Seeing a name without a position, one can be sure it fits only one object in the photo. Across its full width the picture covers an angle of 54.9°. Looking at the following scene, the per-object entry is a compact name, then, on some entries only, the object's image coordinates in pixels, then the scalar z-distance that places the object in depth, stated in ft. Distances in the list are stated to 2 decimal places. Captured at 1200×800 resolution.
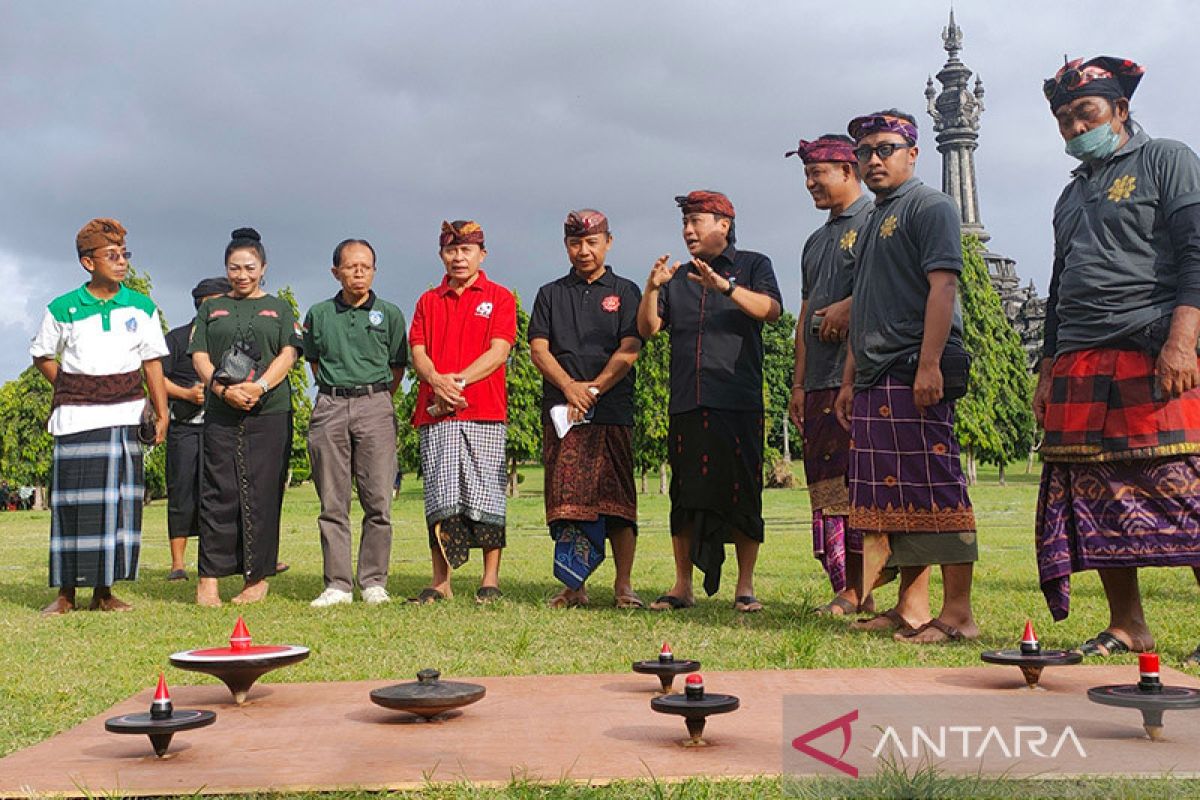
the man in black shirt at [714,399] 23.66
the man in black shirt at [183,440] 32.32
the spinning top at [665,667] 12.55
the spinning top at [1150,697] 9.75
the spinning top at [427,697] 11.35
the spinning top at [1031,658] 12.85
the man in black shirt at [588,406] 24.85
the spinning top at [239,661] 12.60
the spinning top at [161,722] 10.07
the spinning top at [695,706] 10.14
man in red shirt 25.76
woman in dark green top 26.43
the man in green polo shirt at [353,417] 26.40
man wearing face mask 16.42
